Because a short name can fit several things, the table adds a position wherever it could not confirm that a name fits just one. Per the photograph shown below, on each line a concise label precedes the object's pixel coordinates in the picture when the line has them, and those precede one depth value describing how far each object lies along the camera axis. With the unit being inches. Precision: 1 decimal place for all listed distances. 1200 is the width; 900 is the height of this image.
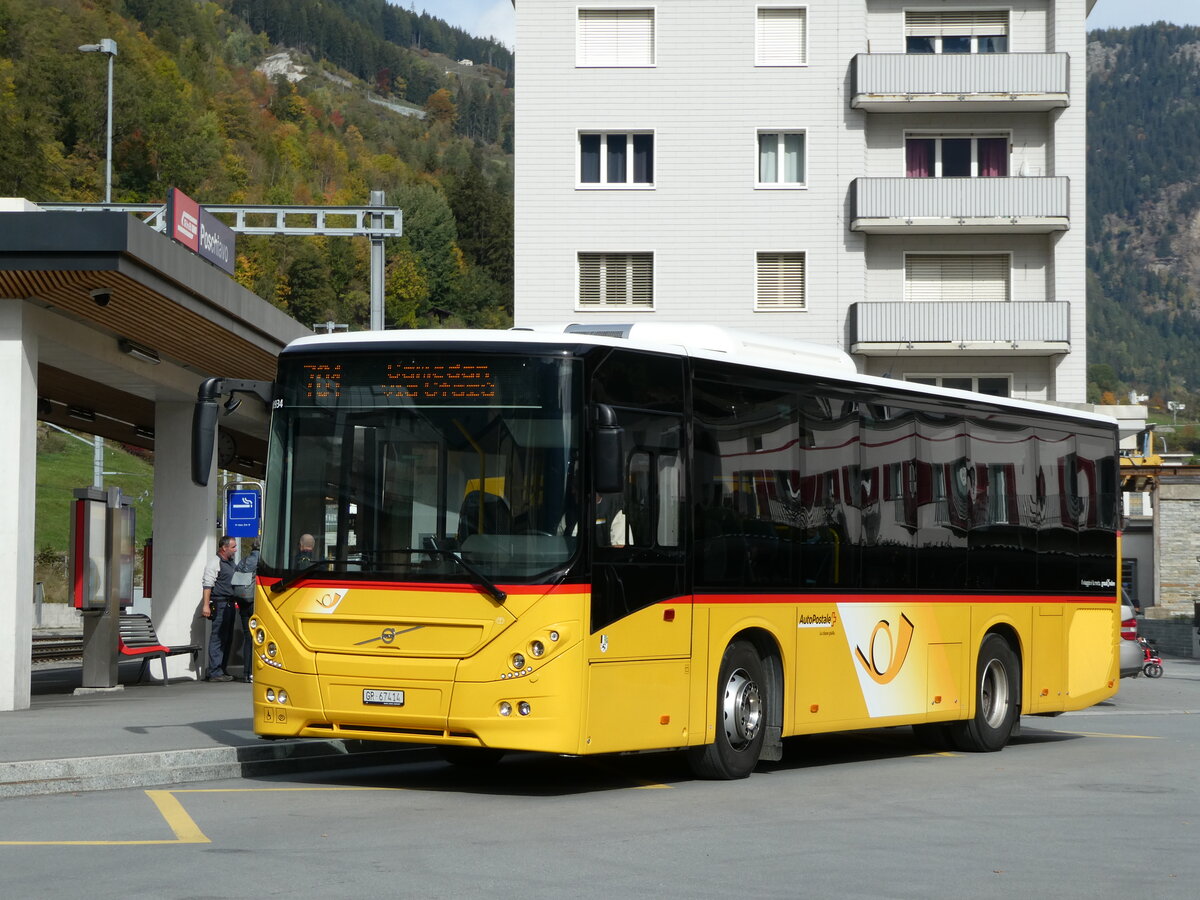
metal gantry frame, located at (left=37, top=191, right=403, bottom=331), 1139.3
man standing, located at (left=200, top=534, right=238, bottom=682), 922.1
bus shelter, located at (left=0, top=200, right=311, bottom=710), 657.6
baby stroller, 1374.3
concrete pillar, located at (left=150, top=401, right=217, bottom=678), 1015.0
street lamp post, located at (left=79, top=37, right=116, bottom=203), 1920.5
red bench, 858.1
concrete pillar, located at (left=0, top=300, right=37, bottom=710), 699.4
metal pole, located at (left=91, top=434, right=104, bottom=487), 2135.6
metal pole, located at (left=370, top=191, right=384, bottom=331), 1116.5
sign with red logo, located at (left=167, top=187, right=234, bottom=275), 808.9
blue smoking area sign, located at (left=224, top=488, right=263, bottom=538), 979.9
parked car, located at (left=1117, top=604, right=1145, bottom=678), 987.3
